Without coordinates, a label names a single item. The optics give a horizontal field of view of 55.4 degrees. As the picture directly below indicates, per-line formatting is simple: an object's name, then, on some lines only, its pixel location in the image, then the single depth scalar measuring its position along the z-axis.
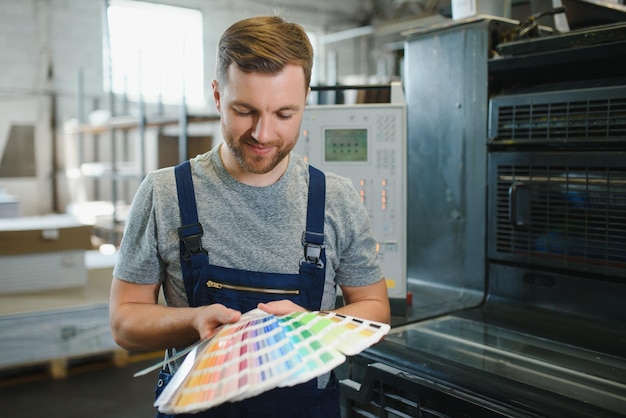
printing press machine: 1.29
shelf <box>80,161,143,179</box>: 5.44
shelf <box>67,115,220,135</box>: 4.68
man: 1.06
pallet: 3.62
